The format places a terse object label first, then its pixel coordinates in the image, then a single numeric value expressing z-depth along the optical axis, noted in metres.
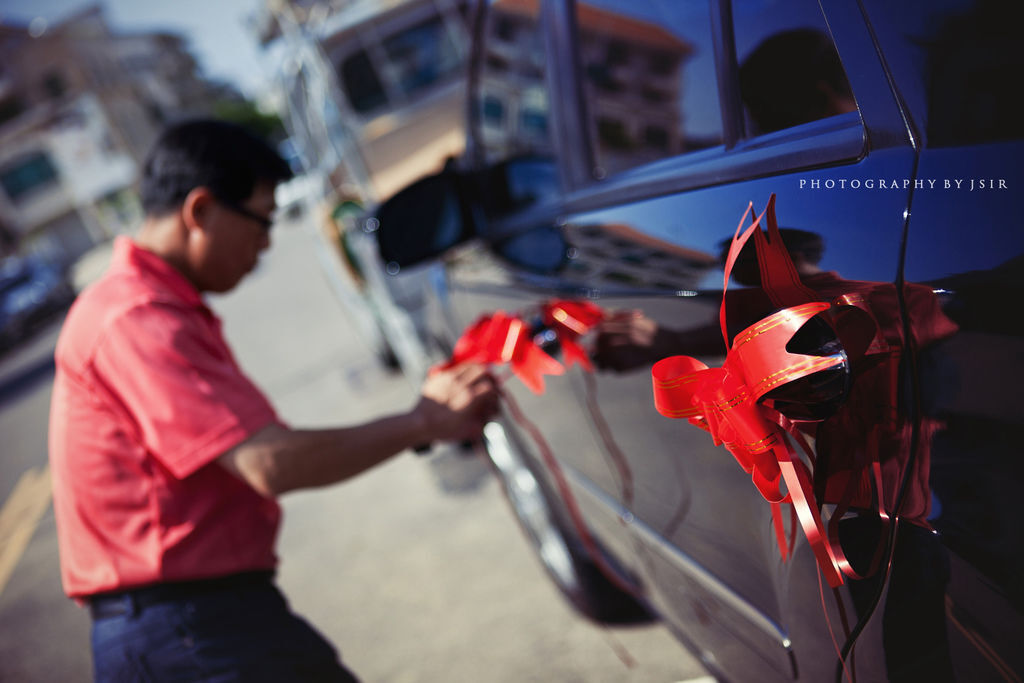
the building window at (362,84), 7.62
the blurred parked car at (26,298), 16.19
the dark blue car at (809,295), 0.69
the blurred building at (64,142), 33.50
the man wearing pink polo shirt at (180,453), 1.27
